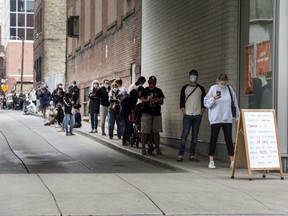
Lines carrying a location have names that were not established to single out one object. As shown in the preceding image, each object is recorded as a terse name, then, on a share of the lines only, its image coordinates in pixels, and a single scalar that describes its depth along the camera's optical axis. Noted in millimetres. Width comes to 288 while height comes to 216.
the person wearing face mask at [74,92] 23672
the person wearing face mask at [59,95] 25578
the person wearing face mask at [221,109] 12727
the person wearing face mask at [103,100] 21302
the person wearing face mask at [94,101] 22484
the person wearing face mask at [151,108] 15141
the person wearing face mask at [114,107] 19875
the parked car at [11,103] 54812
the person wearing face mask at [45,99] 31286
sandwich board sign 11289
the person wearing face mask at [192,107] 14125
